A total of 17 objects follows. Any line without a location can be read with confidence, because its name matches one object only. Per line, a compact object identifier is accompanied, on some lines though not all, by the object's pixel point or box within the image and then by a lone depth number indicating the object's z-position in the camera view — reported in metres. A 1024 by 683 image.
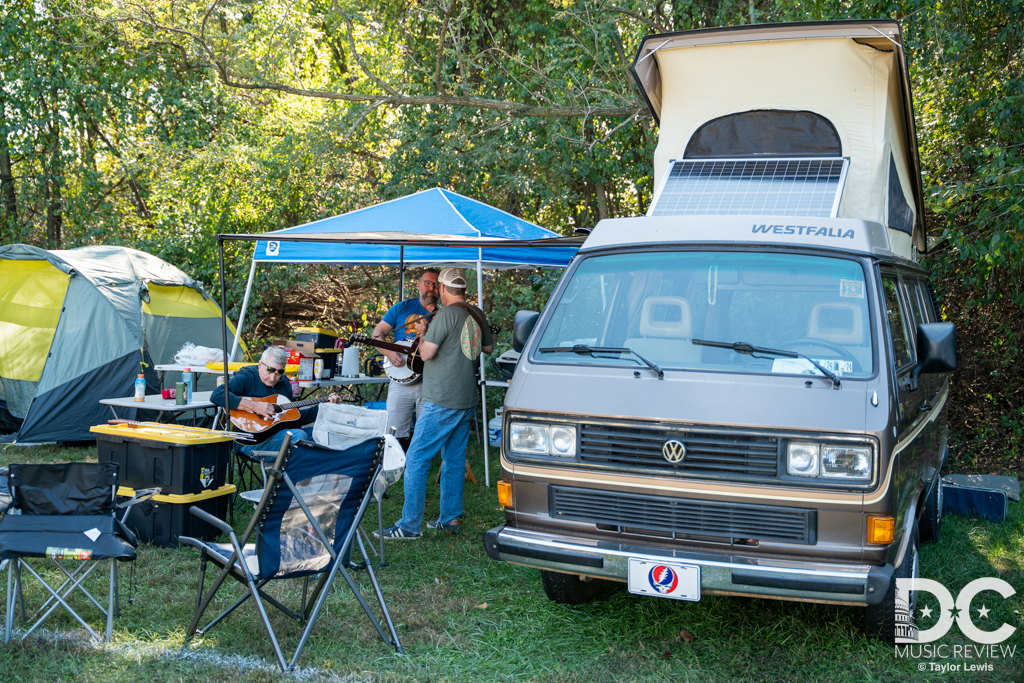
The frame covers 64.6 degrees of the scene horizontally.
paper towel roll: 7.70
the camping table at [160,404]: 5.87
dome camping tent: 8.30
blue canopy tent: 5.70
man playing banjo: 6.62
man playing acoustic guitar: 6.02
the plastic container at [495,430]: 7.59
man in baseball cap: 5.38
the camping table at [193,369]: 7.09
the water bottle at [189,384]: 6.22
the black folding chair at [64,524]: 3.70
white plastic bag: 7.91
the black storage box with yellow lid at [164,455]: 5.06
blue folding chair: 3.55
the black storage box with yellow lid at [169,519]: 5.15
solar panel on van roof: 4.48
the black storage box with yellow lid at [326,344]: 7.87
